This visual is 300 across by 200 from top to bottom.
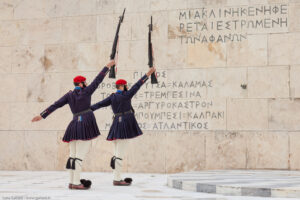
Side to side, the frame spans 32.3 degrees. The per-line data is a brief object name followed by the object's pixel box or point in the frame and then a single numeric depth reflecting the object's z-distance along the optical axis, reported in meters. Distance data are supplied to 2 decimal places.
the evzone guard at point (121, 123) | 8.55
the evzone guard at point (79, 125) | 7.92
